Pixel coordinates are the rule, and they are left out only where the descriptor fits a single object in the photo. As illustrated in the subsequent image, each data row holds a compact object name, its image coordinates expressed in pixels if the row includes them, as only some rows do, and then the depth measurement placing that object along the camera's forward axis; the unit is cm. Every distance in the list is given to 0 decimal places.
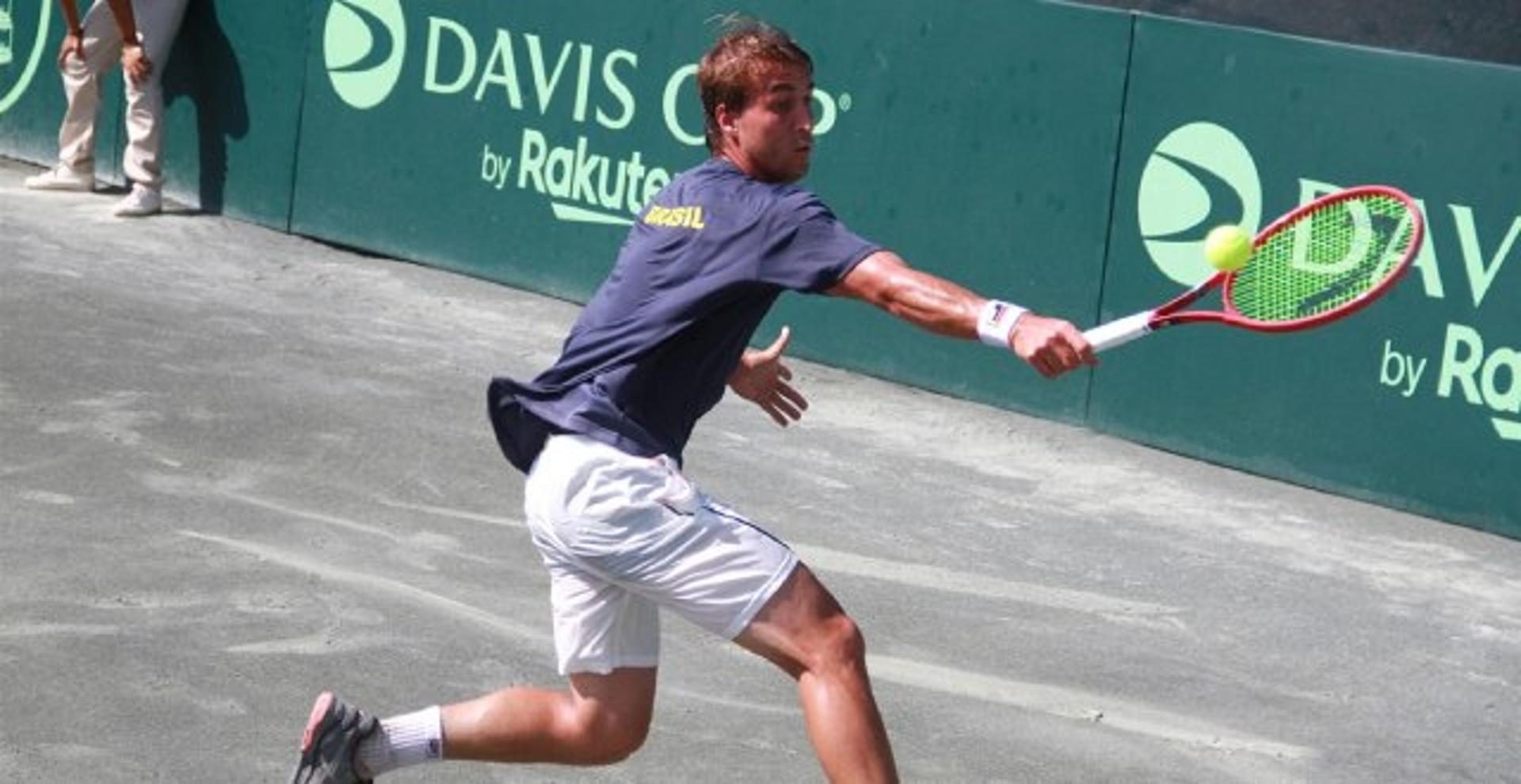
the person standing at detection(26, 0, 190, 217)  2909
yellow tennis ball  1213
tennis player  1217
